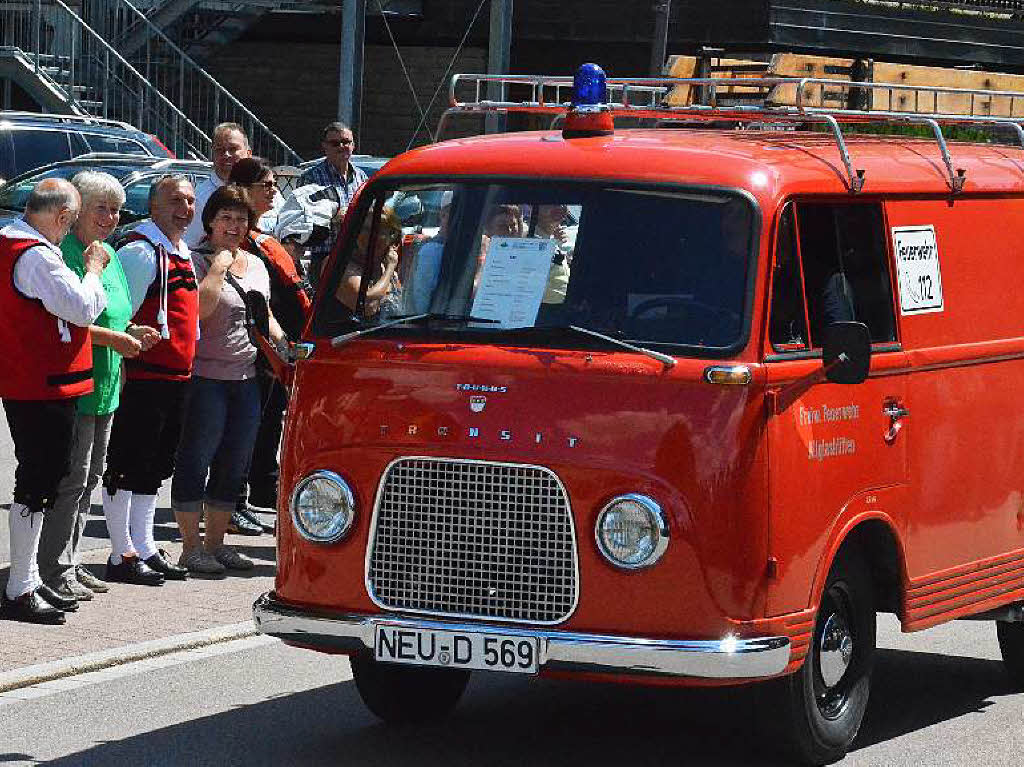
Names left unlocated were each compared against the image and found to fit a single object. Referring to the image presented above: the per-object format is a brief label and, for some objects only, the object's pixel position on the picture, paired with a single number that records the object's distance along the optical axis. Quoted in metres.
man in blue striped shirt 13.20
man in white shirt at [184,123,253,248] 12.27
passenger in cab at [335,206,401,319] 7.58
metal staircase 33.84
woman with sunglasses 11.27
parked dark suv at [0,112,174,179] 25.23
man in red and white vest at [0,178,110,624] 8.94
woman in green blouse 9.55
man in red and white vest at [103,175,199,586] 10.15
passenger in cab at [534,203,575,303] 7.29
